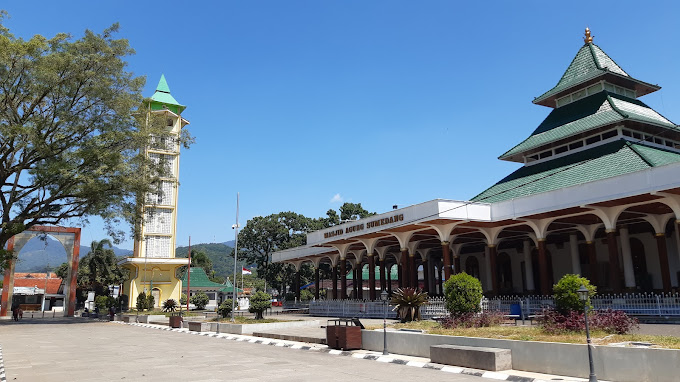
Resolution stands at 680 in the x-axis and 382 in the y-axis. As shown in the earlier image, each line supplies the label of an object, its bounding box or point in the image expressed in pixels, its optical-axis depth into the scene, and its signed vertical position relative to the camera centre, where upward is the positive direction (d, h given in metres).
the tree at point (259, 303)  26.12 -1.17
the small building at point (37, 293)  59.84 -0.95
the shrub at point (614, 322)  11.77 -1.17
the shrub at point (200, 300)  42.44 -1.54
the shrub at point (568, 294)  12.88 -0.51
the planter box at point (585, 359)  8.10 -1.58
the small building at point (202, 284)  63.23 -0.27
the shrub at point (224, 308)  28.12 -1.52
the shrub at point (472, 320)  15.27 -1.38
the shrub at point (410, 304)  20.05 -1.06
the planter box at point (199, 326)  24.06 -2.17
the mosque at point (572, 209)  21.05 +3.03
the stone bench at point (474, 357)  10.35 -1.76
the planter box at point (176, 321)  27.02 -2.14
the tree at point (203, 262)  93.00 +3.87
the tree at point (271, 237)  67.19 +5.94
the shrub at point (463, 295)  16.44 -0.61
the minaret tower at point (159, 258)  50.56 +2.52
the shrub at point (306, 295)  54.96 -1.71
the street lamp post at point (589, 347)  8.30 -1.27
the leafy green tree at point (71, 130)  27.08 +9.10
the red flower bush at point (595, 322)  11.81 -1.18
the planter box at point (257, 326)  21.47 -2.08
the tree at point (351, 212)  64.00 +8.71
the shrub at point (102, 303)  47.72 -1.85
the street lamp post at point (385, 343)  13.41 -1.76
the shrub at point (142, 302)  40.16 -1.60
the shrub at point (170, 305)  39.34 -1.79
